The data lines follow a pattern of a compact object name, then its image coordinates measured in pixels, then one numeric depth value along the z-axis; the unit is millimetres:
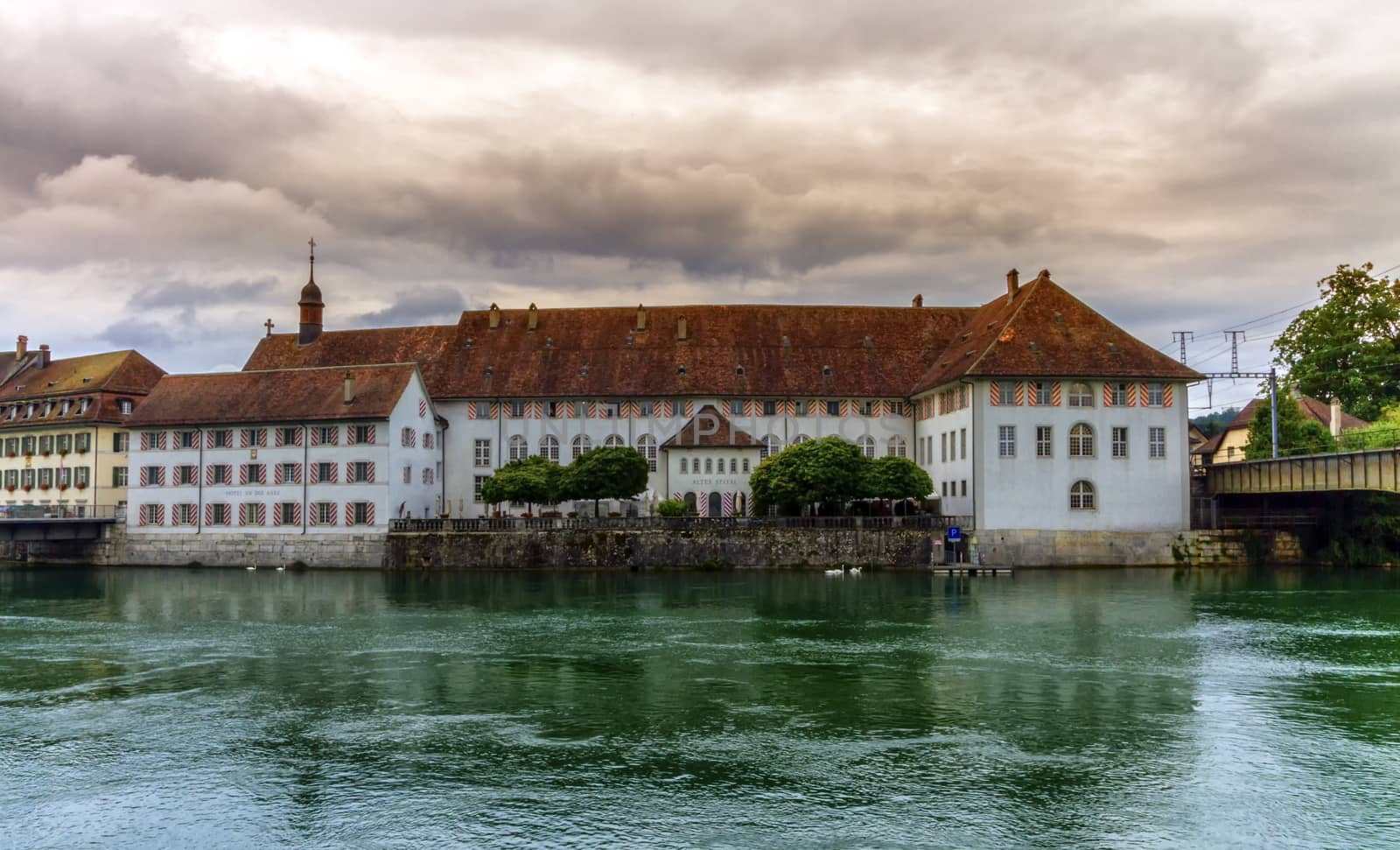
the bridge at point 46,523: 61094
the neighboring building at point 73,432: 66562
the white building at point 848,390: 55219
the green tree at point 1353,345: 69250
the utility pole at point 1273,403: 57156
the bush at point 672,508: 56344
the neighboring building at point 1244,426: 62875
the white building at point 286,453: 58594
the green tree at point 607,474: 56719
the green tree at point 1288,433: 59250
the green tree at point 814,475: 54094
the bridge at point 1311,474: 47625
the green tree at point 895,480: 55497
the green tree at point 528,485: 57531
